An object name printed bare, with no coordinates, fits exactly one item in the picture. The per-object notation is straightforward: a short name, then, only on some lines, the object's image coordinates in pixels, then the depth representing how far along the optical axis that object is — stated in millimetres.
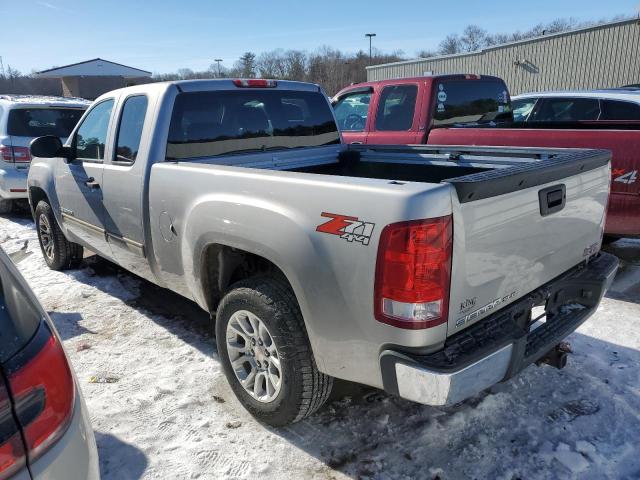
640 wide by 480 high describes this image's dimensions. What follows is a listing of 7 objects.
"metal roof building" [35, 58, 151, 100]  40500
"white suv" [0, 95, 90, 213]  7395
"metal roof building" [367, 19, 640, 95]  24156
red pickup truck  4410
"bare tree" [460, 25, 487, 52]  79625
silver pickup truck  2031
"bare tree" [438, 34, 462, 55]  78375
